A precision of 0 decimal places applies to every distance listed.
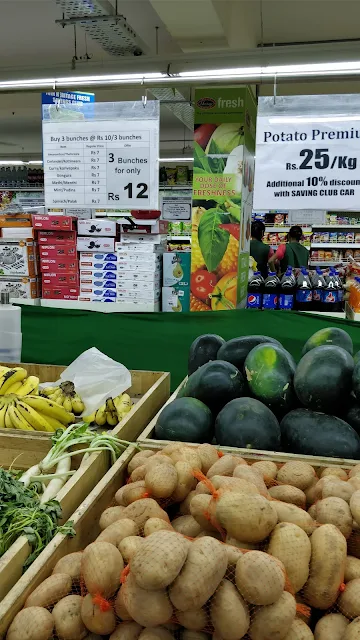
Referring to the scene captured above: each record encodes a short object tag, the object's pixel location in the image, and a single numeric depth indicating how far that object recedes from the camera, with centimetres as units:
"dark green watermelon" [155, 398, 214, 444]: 161
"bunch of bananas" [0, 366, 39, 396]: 218
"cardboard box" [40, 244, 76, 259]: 531
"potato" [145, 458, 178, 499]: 115
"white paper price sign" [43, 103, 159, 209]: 356
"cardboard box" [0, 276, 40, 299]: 540
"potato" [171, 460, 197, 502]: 120
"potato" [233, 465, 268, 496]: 113
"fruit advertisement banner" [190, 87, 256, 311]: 415
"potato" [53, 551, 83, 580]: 99
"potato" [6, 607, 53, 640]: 86
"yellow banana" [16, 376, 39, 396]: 218
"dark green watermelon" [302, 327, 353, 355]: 180
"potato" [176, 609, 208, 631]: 83
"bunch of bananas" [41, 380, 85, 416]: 216
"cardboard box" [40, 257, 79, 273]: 534
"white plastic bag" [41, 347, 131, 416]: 224
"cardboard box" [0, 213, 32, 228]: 538
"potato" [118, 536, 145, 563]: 95
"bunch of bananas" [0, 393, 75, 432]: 194
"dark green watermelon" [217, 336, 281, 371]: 187
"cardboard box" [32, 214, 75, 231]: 520
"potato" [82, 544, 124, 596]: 88
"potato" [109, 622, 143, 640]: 86
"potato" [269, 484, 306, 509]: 118
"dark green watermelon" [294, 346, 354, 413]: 157
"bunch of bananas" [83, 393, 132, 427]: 210
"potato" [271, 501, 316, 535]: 101
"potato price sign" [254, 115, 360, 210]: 334
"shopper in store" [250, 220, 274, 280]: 607
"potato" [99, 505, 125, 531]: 114
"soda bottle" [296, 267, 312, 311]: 414
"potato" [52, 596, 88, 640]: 88
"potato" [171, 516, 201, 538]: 109
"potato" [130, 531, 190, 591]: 79
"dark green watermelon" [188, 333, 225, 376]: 201
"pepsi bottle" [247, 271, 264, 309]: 448
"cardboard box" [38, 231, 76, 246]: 528
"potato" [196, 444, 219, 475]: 133
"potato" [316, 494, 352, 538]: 103
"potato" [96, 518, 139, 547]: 100
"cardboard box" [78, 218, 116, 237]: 529
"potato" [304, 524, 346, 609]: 92
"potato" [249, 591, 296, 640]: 83
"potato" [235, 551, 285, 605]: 82
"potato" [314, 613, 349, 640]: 88
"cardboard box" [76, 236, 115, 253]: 533
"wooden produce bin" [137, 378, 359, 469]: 142
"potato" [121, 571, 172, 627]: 81
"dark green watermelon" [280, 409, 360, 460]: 150
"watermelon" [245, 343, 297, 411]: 166
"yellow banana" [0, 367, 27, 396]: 218
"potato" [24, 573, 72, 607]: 93
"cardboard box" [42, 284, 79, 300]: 547
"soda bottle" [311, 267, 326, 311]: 415
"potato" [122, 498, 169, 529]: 109
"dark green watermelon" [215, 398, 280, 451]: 153
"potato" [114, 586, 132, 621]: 88
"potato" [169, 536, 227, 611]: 80
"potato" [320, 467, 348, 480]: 131
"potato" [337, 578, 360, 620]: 90
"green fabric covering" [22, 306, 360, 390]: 294
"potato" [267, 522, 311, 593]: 91
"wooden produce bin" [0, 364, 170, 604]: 106
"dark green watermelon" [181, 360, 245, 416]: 170
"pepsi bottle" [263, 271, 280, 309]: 425
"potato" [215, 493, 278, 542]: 94
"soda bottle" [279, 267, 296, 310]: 414
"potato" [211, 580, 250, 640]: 81
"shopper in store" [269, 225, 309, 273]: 639
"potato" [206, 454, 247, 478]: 124
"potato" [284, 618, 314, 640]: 86
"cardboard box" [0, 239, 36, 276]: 530
